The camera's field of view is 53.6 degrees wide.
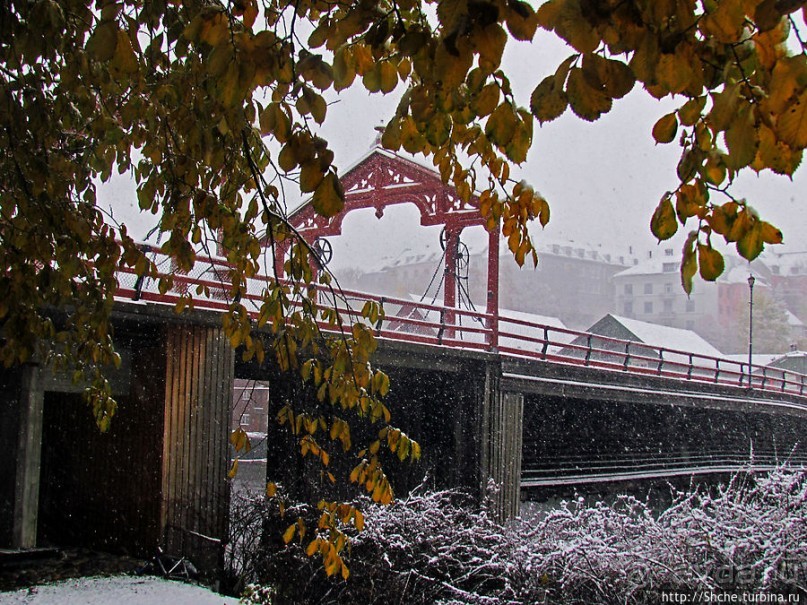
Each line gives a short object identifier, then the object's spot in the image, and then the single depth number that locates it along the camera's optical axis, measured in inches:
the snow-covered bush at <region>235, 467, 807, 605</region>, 321.4
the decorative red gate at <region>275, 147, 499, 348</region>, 582.9
